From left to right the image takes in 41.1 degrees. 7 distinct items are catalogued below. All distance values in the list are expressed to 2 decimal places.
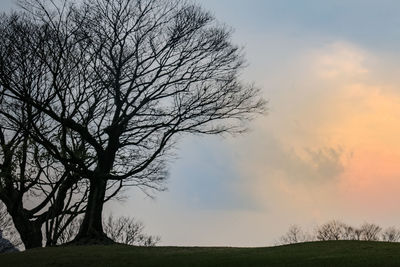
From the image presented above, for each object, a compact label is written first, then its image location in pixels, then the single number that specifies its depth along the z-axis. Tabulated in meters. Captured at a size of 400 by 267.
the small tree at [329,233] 83.12
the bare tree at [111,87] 28.77
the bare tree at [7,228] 54.79
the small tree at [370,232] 80.88
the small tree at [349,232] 81.03
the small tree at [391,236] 80.95
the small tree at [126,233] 69.06
